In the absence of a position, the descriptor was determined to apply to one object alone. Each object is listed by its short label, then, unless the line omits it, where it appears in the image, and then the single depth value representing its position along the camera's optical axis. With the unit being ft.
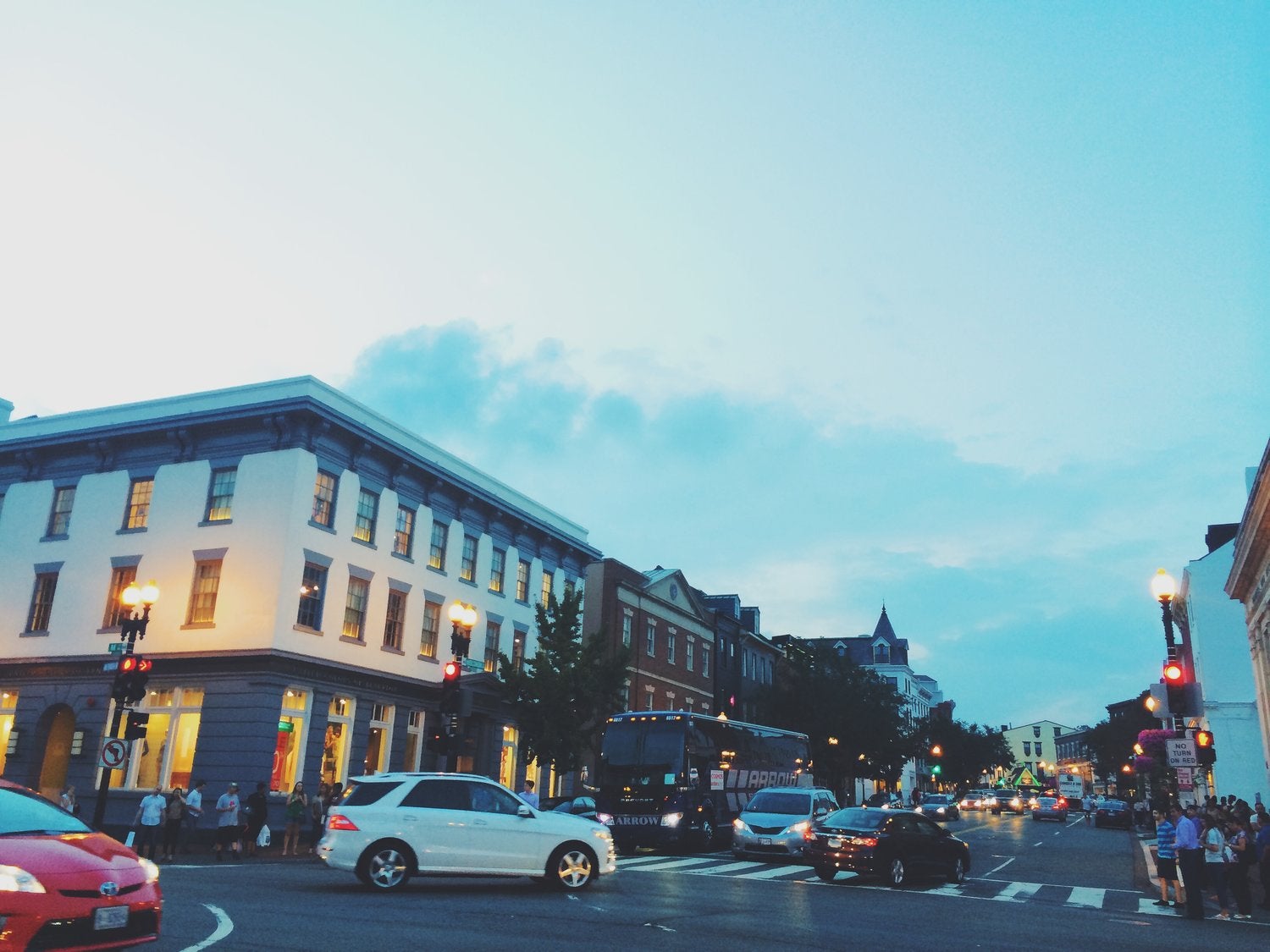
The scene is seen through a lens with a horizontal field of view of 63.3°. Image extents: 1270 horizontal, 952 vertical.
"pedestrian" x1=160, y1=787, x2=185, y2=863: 74.59
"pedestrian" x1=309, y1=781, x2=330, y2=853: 87.10
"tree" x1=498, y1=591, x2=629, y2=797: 115.85
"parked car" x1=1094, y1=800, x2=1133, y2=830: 192.95
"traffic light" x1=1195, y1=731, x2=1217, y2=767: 67.98
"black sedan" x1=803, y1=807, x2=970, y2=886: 66.44
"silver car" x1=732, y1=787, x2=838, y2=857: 82.94
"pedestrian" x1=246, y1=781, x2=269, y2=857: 80.12
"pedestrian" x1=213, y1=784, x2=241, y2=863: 75.36
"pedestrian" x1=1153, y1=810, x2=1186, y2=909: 62.69
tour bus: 92.89
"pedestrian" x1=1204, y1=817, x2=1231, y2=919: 57.62
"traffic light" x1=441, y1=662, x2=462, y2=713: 72.84
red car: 22.52
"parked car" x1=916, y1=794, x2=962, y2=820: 178.81
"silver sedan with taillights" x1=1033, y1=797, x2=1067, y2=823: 216.54
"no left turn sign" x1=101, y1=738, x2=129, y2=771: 67.21
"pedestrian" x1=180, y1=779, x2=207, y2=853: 79.30
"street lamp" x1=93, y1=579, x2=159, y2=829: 74.27
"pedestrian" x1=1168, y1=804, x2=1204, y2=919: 55.57
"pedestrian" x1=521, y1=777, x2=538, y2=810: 80.16
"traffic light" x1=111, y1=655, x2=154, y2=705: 70.64
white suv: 49.90
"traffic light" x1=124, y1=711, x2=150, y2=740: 70.74
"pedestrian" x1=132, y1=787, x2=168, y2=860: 72.84
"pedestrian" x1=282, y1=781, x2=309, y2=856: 80.07
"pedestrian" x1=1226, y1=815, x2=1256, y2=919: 58.95
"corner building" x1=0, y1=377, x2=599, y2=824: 95.45
